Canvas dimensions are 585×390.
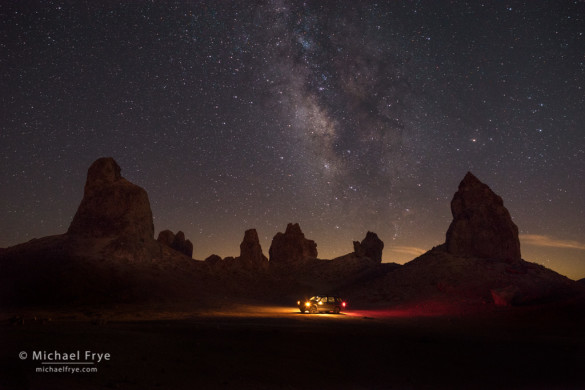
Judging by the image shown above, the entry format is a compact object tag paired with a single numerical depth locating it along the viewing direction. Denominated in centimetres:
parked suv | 3447
